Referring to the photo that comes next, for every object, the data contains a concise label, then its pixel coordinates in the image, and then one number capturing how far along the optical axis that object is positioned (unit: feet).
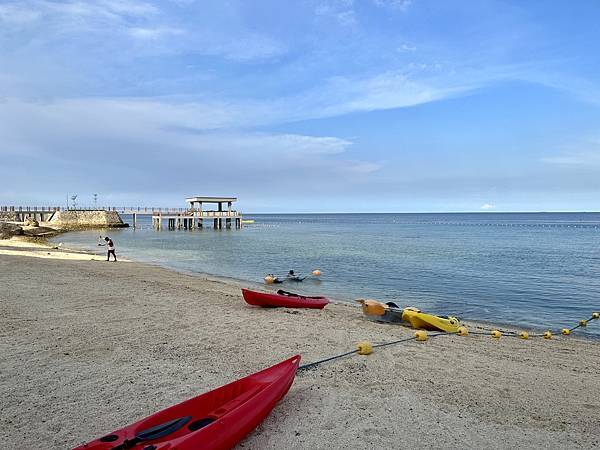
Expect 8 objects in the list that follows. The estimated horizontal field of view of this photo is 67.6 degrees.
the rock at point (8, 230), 128.26
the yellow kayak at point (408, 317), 33.22
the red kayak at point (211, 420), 12.83
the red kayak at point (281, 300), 39.32
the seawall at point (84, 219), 226.99
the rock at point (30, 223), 184.60
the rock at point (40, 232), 152.97
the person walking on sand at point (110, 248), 77.23
